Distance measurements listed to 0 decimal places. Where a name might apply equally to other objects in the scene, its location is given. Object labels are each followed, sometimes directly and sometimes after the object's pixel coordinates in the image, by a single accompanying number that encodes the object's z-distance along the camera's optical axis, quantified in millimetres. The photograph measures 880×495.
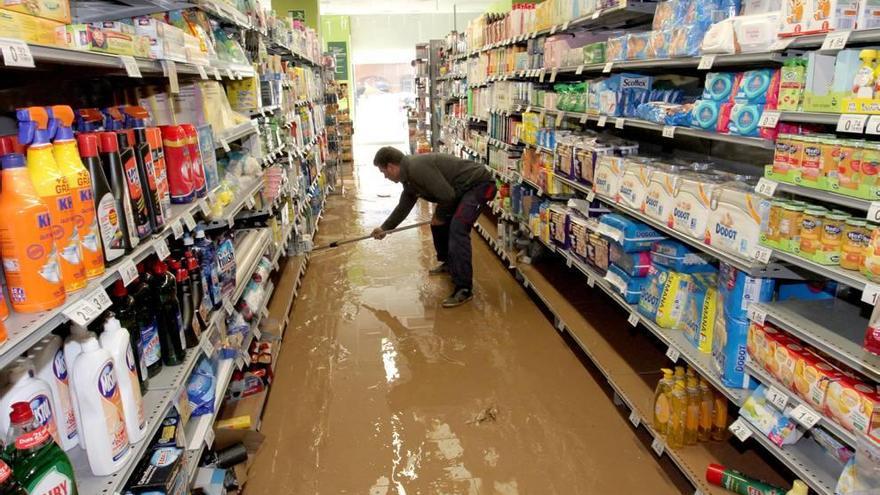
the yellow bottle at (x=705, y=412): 2669
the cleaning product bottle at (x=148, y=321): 1983
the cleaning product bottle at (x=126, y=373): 1636
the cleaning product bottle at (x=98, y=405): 1543
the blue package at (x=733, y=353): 2359
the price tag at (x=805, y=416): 1939
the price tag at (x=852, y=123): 1713
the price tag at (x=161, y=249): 1930
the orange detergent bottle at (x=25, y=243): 1292
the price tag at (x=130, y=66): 1800
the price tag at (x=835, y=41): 1750
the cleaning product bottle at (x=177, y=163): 2270
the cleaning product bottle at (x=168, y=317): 2104
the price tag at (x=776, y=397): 2096
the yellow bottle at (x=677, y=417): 2646
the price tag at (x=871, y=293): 1678
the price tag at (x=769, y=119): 2078
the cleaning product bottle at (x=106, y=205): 1609
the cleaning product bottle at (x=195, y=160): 2398
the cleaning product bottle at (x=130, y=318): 1842
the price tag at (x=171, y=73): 2184
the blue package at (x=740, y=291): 2301
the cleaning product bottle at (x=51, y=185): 1368
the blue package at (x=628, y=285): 3275
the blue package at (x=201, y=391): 2471
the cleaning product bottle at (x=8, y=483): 1098
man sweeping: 4812
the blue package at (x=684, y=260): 2955
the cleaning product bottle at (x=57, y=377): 1509
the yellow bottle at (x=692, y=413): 2648
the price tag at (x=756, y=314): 2238
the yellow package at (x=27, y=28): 1281
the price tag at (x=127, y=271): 1656
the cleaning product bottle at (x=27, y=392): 1350
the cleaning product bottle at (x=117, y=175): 1704
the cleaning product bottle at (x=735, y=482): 2246
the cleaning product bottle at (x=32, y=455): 1249
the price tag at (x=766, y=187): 2111
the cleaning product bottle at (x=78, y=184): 1456
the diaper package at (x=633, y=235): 3244
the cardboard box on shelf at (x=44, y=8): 1361
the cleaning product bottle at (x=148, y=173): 1922
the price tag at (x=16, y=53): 1175
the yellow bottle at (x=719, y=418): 2682
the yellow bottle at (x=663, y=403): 2699
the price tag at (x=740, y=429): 2244
